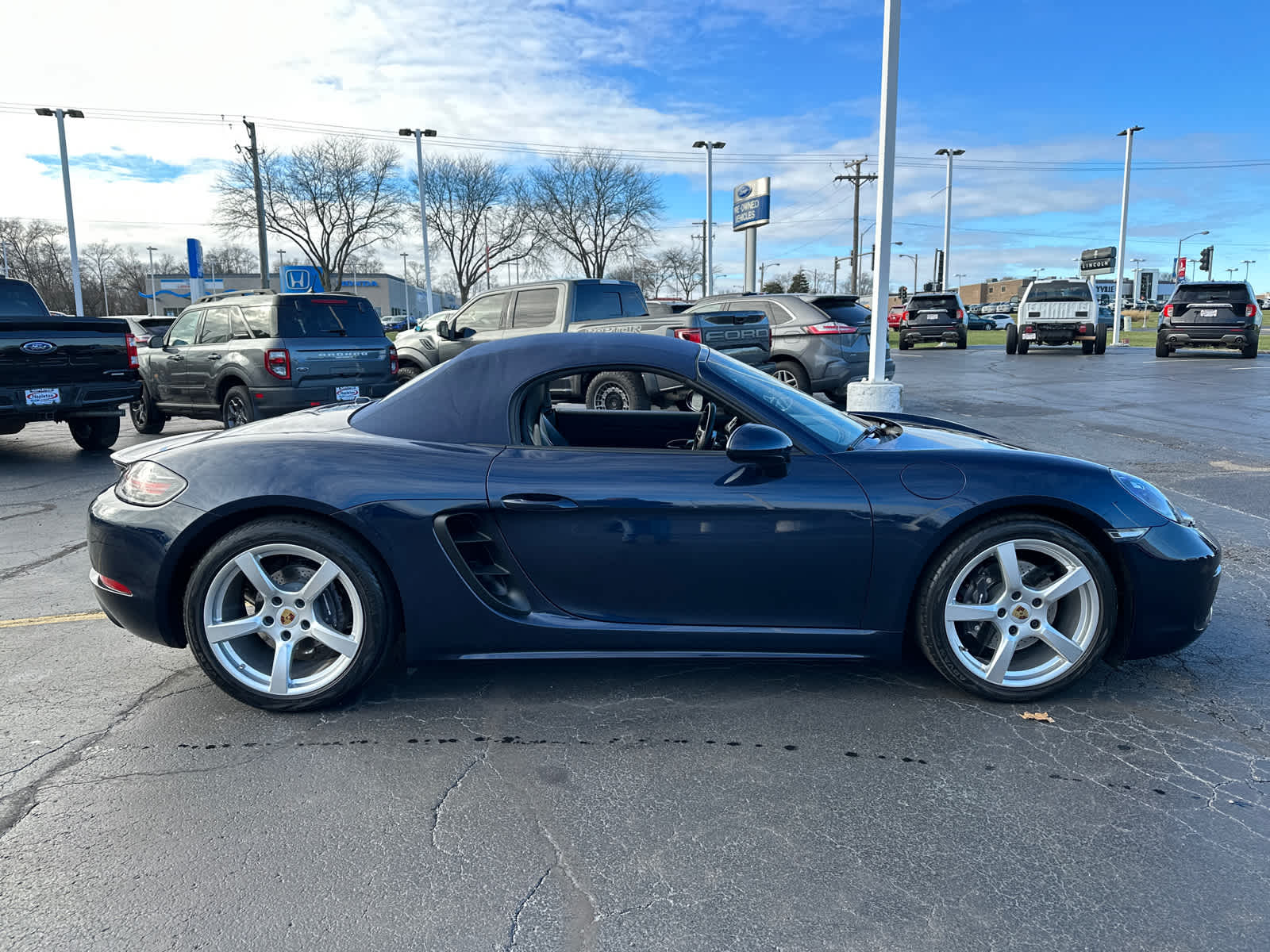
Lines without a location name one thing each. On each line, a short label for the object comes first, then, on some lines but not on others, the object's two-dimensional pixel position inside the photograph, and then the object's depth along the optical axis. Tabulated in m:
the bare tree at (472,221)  55.97
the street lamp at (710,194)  41.25
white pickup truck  25.30
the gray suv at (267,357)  10.08
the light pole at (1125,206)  32.78
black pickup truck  8.71
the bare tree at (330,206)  52.25
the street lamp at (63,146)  31.66
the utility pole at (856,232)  58.12
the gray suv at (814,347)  12.61
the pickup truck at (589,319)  11.30
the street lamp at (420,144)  39.97
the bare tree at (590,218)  56.09
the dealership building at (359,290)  95.56
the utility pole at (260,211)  36.28
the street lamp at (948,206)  46.39
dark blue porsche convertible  3.12
